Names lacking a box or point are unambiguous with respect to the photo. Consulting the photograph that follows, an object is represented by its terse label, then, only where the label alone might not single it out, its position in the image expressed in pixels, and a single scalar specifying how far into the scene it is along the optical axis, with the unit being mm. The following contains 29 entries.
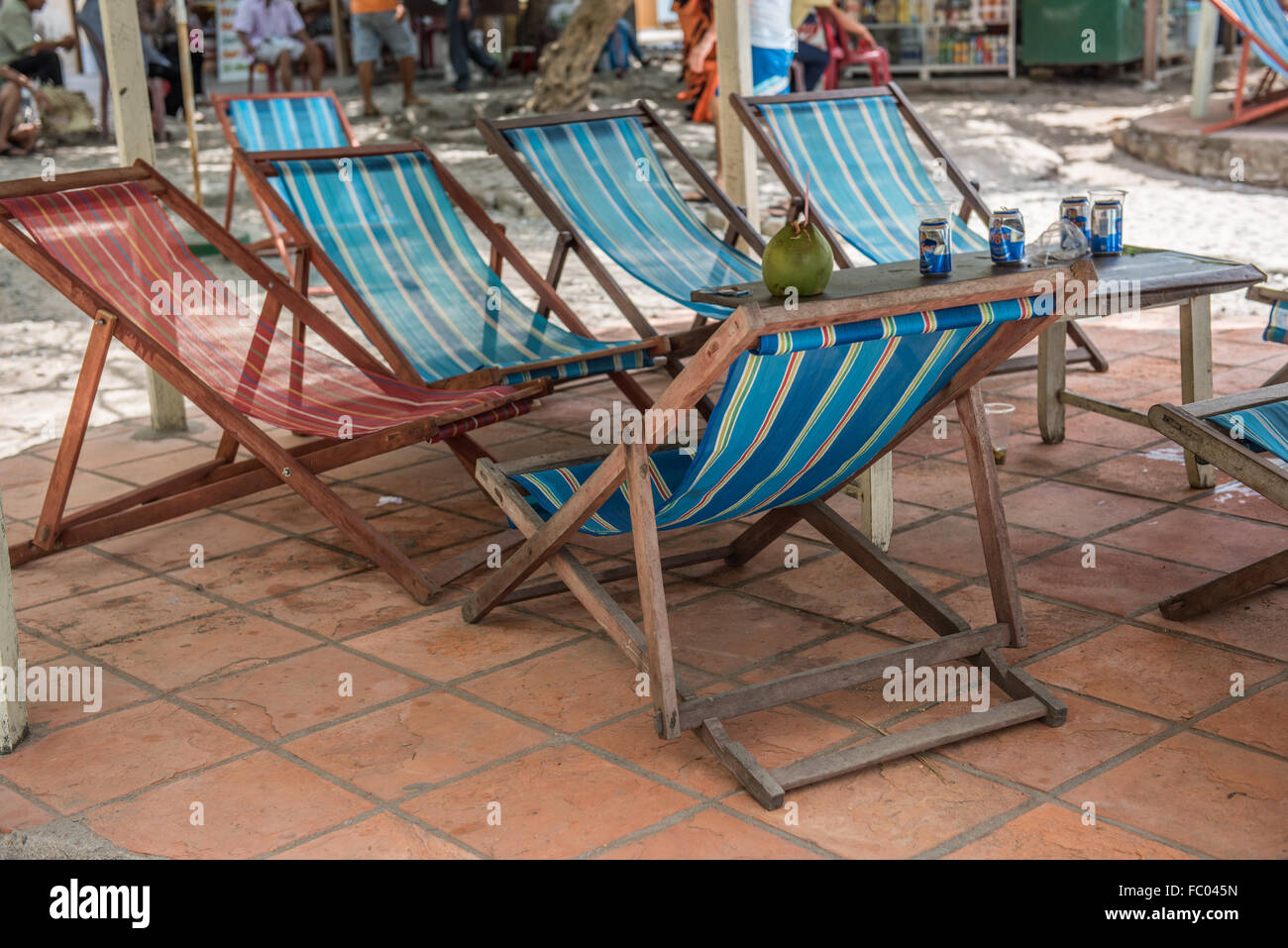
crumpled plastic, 2932
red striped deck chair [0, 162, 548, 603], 3111
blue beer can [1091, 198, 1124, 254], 3484
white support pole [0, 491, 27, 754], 2418
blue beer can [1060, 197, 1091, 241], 3391
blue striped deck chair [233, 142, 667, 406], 3678
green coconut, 2312
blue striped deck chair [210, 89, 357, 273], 6012
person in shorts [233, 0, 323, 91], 11688
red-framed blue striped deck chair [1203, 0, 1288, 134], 5215
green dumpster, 12539
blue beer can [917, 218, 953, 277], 2551
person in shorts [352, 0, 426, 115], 11797
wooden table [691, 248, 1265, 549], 2670
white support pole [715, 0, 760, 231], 4672
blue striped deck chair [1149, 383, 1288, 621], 2467
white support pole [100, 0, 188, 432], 4172
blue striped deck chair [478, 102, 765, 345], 4137
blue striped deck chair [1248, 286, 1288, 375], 3078
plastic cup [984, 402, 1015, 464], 3924
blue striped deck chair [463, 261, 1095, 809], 2109
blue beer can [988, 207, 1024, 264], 2582
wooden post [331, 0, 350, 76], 14938
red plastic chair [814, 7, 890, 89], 10172
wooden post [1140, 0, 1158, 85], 12812
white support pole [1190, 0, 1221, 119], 8586
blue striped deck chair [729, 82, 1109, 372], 4340
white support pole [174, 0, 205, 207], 6286
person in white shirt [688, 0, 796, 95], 6520
